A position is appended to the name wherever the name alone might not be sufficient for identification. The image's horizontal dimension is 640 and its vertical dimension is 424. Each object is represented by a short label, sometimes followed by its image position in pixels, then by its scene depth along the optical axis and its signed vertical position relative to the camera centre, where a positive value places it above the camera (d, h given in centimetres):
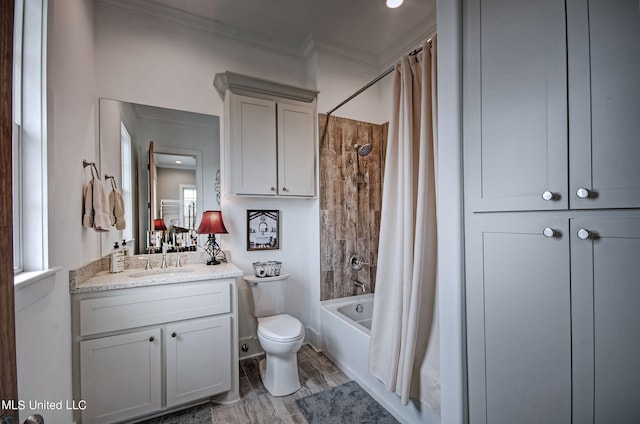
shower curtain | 152 -22
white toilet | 199 -100
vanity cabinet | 158 -83
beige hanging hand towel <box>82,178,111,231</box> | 172 +5
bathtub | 168 -111
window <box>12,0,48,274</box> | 118 +36
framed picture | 262 -16
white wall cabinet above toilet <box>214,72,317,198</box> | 233 +67
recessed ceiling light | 215 +163
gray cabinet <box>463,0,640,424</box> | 78 +0
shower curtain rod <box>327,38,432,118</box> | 167 +97
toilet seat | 200 -87
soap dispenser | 192 -33
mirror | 209 +41
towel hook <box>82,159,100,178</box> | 175 +32
